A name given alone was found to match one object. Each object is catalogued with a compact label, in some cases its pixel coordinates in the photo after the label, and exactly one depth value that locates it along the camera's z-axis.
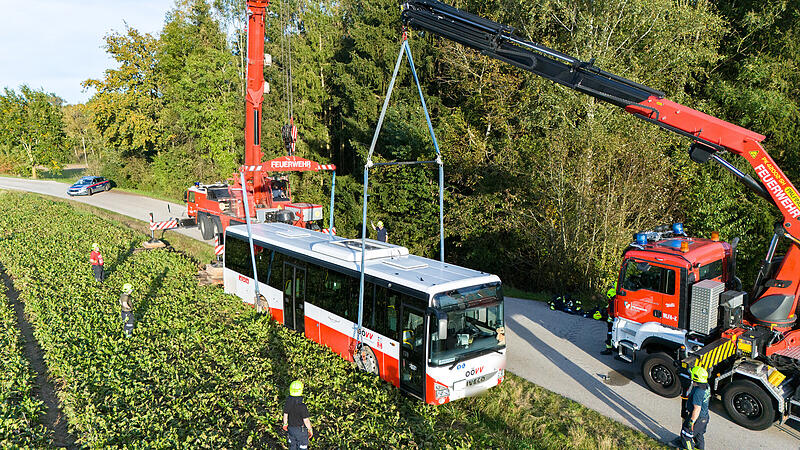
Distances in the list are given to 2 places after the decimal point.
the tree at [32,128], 54.84
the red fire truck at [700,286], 9.50
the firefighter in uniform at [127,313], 12.73
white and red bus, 9.41
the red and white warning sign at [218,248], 20.06
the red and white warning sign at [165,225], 24.19
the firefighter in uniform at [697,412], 8.37
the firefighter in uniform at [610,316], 12.34
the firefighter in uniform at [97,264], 17.01
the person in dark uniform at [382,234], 18.55
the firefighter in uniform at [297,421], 7.80
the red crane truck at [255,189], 19.56
